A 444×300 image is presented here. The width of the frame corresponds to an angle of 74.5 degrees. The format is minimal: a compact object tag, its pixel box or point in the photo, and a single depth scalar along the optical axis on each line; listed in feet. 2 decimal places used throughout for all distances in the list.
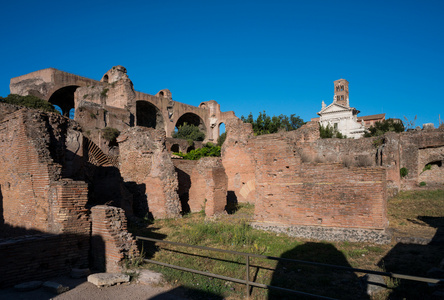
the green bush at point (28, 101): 80.15
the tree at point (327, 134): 122.60
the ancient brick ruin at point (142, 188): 19.69
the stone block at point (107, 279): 16.66
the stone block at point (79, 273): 18.02
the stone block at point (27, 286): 15.53
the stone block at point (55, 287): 15.58
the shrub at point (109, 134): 69.35
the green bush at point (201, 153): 85.76
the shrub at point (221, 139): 126.87
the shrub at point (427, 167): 61.59
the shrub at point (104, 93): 95.33
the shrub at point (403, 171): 61.57
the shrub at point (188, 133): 124.88
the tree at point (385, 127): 118.76
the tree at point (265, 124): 110.83
